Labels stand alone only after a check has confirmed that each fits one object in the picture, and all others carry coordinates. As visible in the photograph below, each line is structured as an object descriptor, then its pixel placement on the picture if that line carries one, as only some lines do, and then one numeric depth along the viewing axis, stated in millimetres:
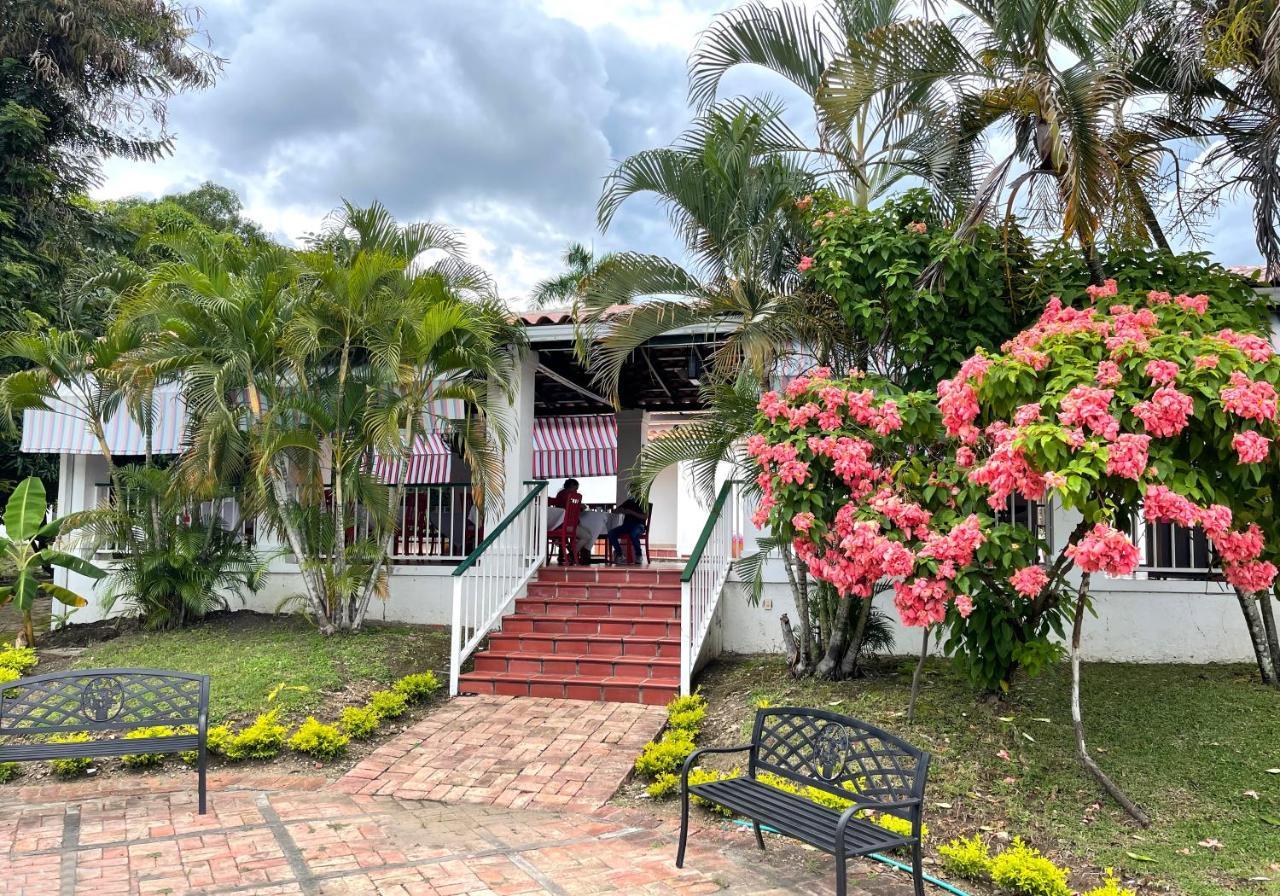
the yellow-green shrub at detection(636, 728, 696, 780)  5234
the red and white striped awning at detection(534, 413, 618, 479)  15562
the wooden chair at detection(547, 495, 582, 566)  9898
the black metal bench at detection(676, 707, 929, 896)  3379
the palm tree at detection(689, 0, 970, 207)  6277
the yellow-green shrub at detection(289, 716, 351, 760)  5715
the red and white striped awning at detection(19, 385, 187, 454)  9859
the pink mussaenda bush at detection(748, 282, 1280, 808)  3893
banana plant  8500
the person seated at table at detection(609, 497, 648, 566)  10641
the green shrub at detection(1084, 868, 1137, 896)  3454
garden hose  3766
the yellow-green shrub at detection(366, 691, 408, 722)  6473
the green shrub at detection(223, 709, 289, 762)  5648
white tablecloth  10055
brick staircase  7156
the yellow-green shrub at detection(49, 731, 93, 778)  5379
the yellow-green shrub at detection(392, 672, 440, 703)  6902
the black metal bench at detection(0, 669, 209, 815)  4684
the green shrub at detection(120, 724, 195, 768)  5520
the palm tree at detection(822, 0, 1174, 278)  5188
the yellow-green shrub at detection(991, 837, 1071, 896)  3631
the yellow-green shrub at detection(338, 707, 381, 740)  6090
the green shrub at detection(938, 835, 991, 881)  3852
